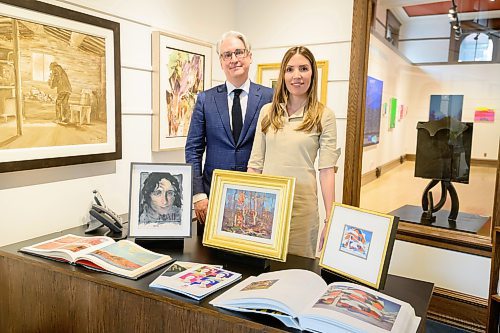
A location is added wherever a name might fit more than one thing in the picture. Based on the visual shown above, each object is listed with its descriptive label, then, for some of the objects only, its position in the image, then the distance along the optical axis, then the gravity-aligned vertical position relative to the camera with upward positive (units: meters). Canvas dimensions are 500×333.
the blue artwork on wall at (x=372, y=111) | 3.11 +0.14
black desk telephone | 2.05 -0.48
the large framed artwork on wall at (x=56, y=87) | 1.80 +0.16
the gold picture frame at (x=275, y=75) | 3.15 +0.41
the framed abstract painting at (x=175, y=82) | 2.63 +0.28
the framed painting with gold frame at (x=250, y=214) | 1.50 -0.32
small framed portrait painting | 1.75 -0.32
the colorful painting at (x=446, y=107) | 2.83 +0.17
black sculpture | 2.82 -0.17
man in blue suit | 2.05 +0.02
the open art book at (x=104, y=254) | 1.50 -0.51
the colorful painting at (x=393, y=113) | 3.13 +0.13
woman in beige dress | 1.76 -0.05
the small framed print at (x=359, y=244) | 1.33 -0.38
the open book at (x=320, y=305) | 1.10 -0.49
